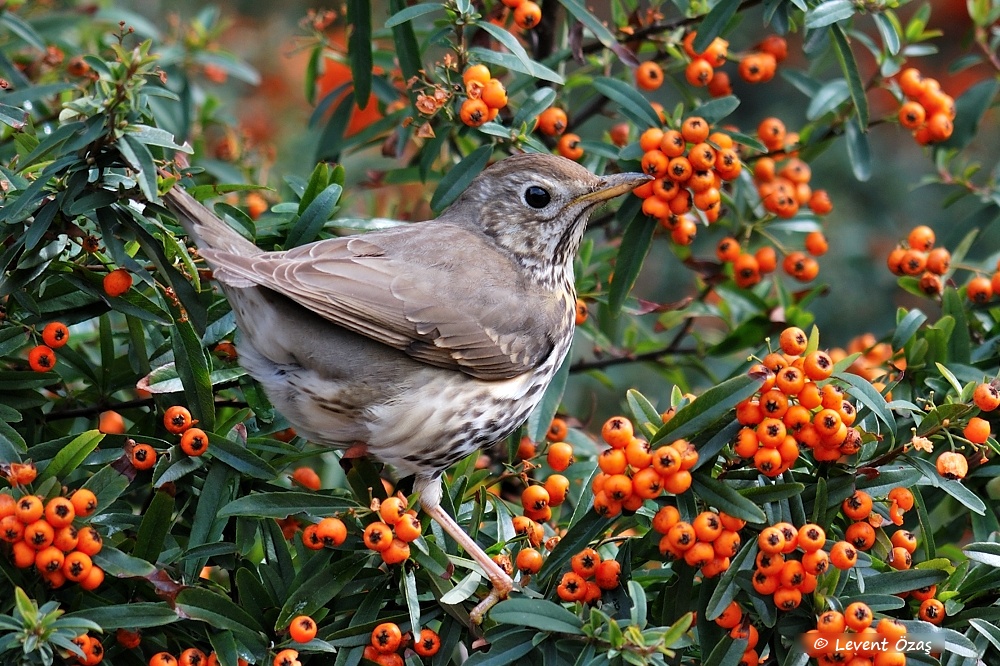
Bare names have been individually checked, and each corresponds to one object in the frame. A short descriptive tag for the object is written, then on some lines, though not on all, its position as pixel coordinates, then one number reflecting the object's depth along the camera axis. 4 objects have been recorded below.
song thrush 6.17
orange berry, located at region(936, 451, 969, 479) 4.98
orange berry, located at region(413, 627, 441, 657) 5.20
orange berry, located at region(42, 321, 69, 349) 5.64
